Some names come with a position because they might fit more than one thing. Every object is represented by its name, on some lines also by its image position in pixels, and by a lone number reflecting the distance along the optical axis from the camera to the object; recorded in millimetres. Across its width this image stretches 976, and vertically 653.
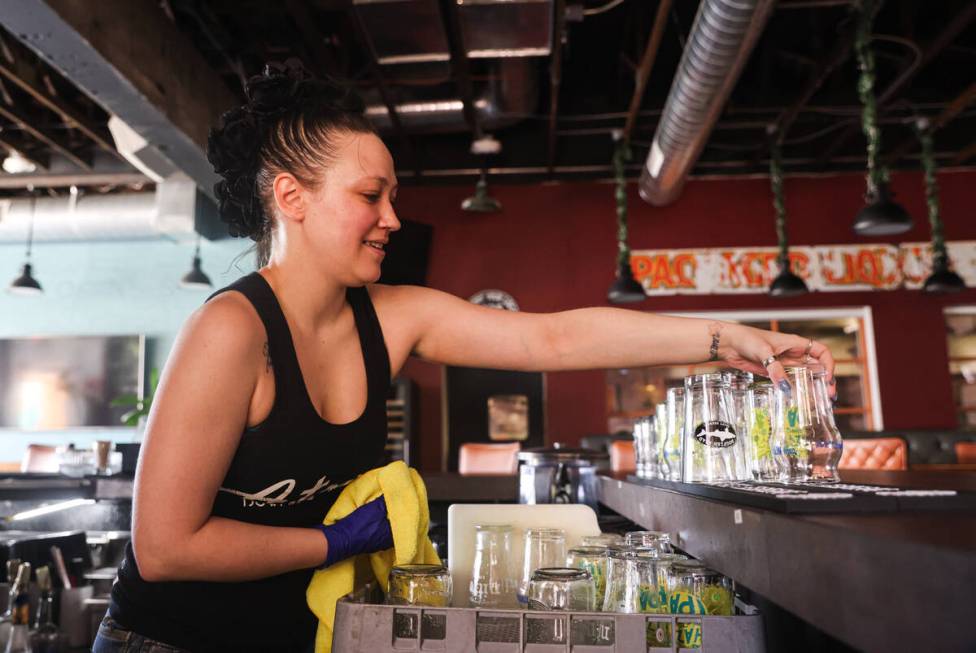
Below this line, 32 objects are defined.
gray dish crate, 737
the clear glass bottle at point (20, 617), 1510
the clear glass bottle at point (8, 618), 1677
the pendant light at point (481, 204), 6043
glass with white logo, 1124
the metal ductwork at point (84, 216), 6730
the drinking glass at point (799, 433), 1077
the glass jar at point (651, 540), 1003
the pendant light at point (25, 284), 6273
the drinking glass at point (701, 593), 805
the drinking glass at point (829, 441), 1096
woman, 897
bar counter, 448
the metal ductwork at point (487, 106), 5094
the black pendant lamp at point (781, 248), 5574
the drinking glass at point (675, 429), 1301
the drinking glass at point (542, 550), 1043
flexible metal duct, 3320
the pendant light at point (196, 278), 6293
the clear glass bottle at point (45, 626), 1706
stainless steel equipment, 1904
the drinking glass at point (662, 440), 1396
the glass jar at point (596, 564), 940
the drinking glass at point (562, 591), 838
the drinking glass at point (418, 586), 878
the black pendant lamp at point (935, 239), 5442
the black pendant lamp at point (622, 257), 5625
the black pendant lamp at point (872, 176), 4090
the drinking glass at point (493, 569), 1038
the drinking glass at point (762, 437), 1096
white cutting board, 1131
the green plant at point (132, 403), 5949
